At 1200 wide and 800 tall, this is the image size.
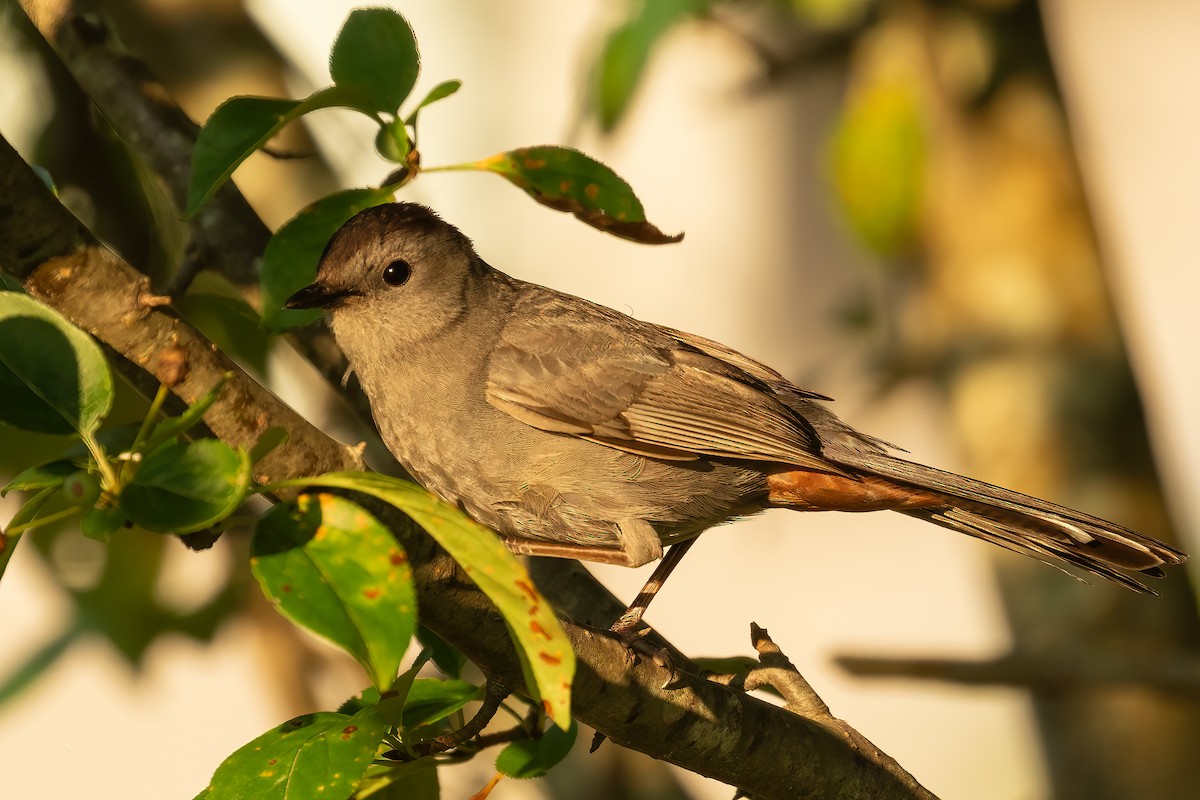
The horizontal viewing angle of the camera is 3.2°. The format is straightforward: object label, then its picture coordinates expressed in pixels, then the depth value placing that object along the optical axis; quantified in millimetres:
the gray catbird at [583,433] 5194
